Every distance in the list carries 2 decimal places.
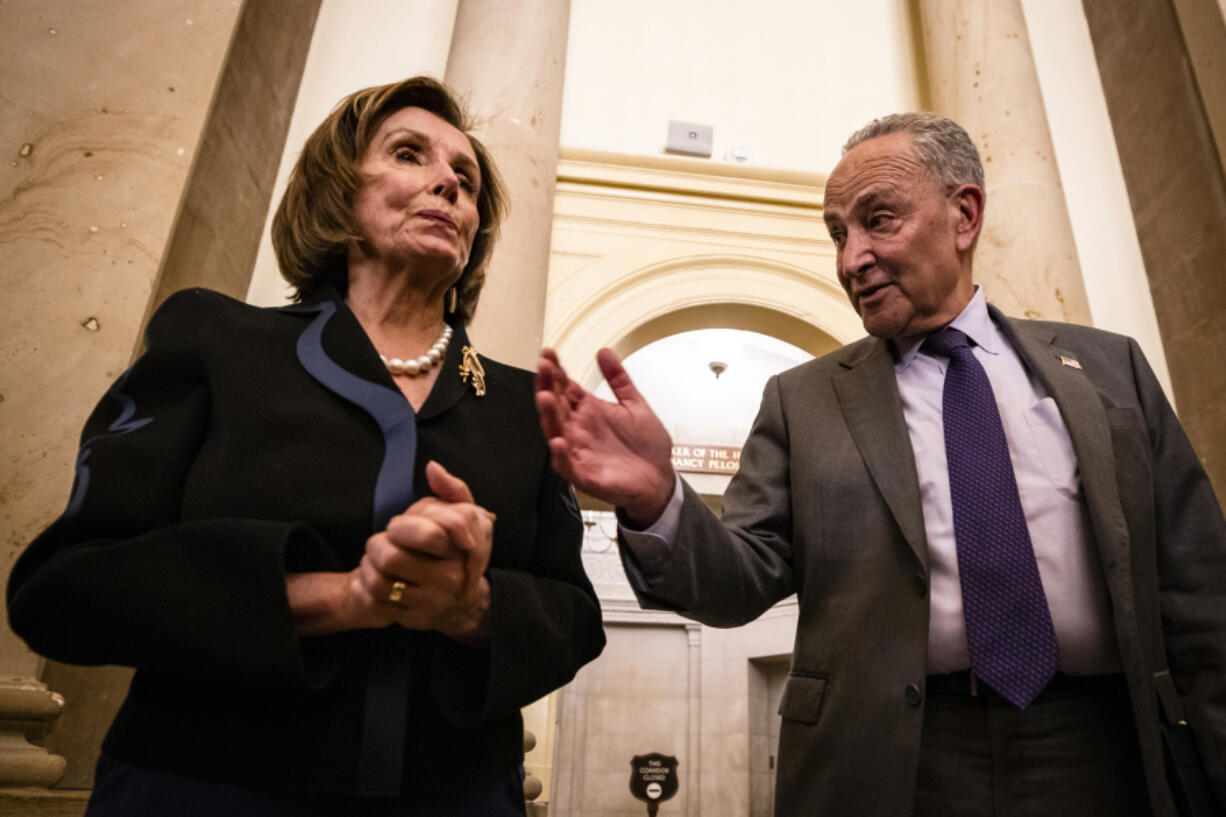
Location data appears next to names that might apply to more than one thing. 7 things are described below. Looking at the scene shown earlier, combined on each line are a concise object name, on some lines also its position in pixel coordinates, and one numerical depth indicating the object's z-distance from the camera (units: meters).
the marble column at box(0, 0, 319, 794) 1.79
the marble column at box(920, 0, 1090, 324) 3.28
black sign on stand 8.97
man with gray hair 1.28
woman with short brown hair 0.87
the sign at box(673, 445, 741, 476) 10.27
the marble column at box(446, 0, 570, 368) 3.20
